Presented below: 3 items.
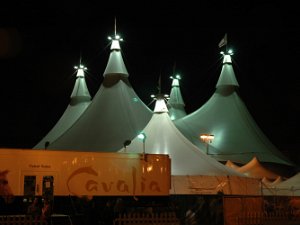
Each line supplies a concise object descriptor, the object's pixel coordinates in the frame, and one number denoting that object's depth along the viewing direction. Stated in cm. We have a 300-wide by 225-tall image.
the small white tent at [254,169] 2864
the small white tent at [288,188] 2125
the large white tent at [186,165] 1991
